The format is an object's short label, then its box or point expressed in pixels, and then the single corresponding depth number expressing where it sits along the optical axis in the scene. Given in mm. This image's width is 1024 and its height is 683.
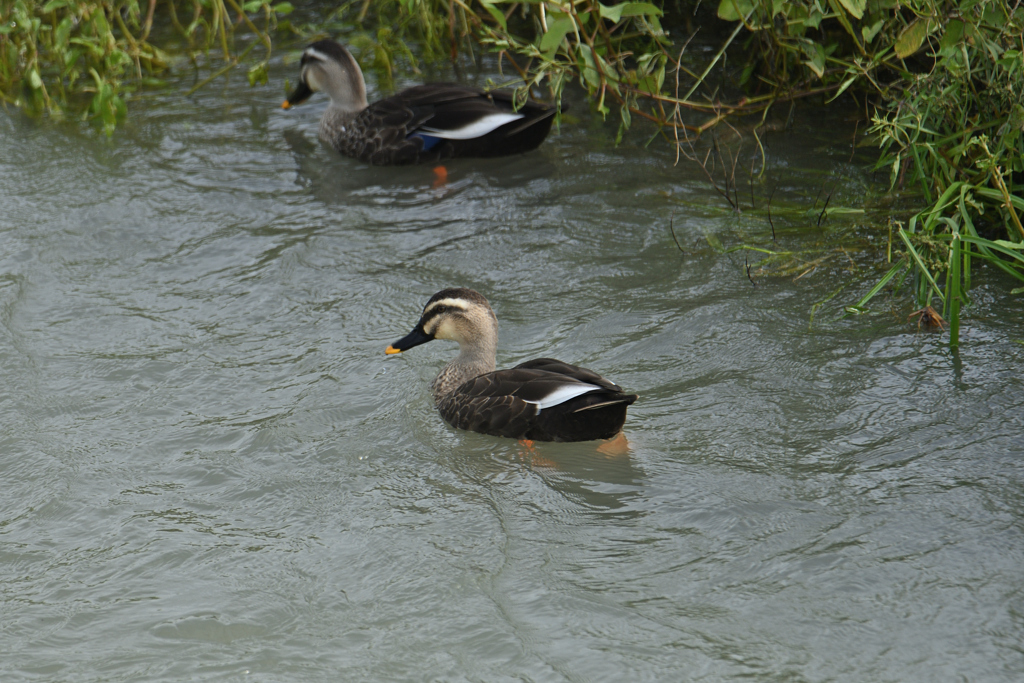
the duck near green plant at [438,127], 15937
